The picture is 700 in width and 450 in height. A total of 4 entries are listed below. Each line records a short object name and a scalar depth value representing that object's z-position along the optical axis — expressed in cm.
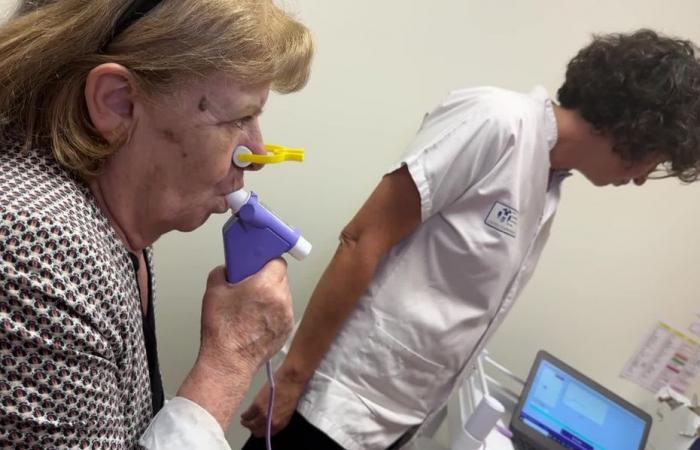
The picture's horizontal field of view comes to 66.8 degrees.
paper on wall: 188
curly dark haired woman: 110
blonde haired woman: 50
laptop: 150
